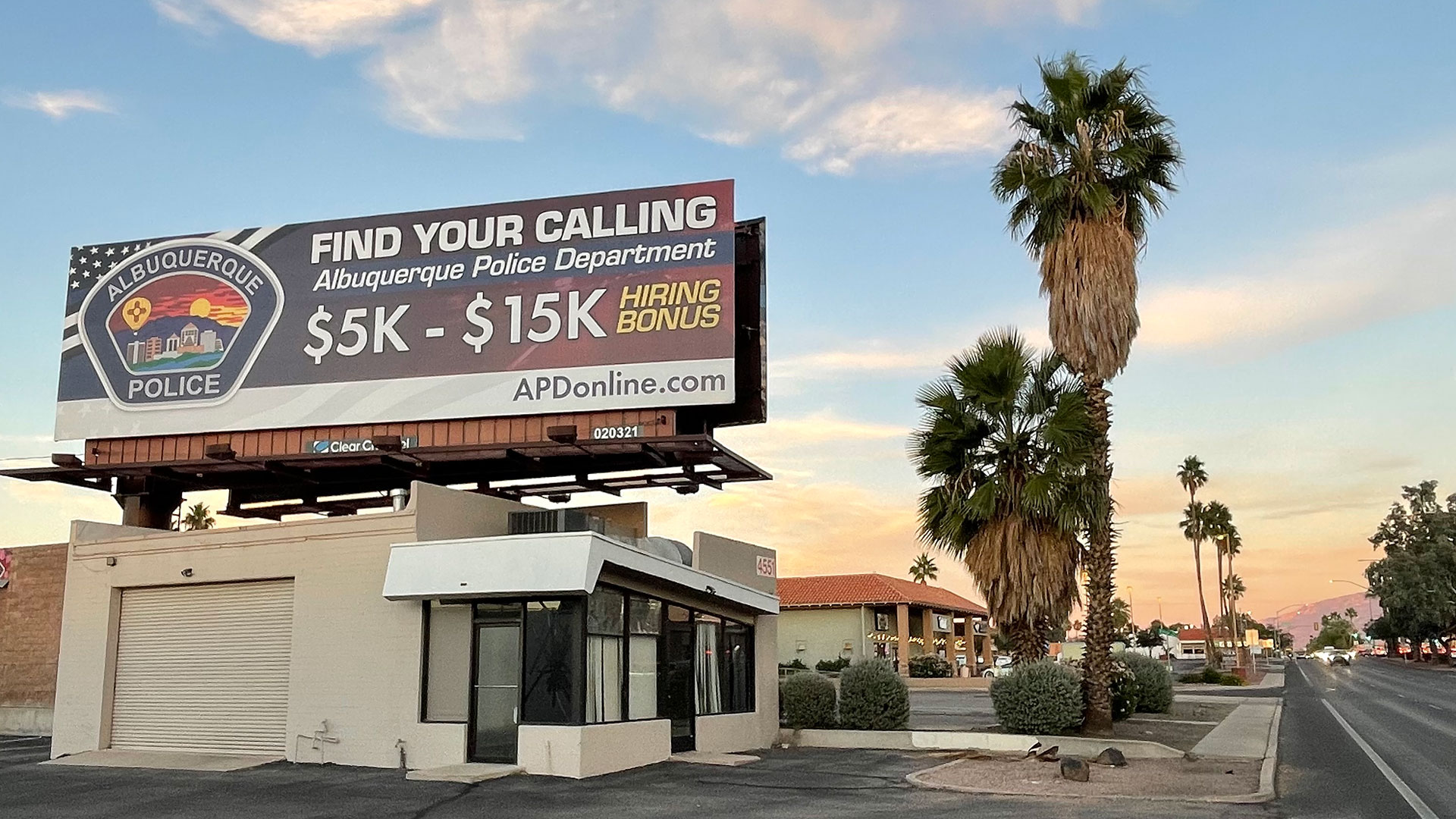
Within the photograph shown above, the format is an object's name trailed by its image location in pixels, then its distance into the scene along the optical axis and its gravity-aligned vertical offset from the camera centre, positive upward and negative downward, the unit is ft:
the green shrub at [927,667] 200.64 -5.15
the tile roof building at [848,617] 193.67 +3.27
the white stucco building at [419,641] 60.13 +0.03
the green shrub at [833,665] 188.10 -4.47
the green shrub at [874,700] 79.92 -4.25
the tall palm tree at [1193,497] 292.61 +33.92
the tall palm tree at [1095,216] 75.87 +27.73
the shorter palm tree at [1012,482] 75.66 +9.91
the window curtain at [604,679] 60.70 -2.06
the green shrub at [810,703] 82.28 -4.51
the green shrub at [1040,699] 73.00 -3.98
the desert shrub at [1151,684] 96.43 -4.10
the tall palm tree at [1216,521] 300.40 +28.04
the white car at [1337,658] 377.91 -9.32
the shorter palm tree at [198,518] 211.20 +22.26
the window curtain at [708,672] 73.31 -2.09
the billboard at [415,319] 73.15 +20.66
